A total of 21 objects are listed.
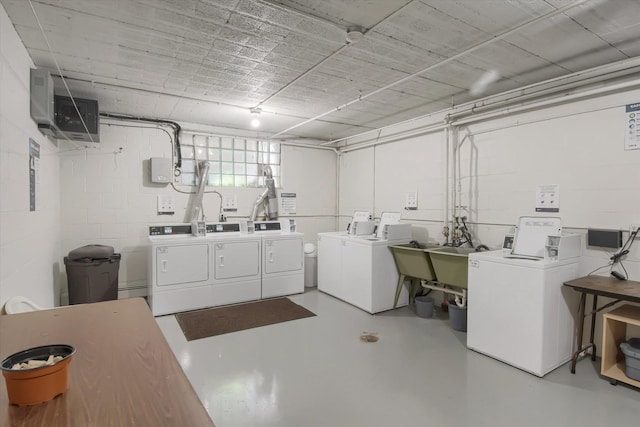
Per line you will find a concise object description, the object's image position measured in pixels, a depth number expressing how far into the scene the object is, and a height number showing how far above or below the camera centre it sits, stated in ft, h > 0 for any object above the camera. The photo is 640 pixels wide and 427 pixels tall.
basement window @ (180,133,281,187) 16.85 +2.43
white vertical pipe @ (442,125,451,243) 14.16 +1.36
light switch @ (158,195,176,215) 16.05 -0.11
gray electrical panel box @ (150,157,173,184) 15.51 +1.53
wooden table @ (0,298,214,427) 2.80 -1.82
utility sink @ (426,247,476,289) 11.50 -2.19
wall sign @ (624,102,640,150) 9.23 +2.20
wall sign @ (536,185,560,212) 10.93 +0.25
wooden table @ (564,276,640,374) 7.95 -2.10
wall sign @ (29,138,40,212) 8.87 +0.80
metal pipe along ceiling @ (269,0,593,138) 6.87 +4.00
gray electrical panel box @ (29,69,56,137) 9.11 +2.95
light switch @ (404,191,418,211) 15.89 +0.17
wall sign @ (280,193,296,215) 19.58 +0.03
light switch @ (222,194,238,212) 17.62 +0.01
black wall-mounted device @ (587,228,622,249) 9.52 -0.94
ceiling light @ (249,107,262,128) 14.35 +4.00
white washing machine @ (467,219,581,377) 8.97 -2.91
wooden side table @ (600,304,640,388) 8.49 -3.70
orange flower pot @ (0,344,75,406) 2.85 -1.57
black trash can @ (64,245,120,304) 12.48 -2.72
